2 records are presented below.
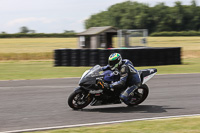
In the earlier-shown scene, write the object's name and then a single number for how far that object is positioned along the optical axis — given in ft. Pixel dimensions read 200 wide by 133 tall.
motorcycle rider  51.85
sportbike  51.21
